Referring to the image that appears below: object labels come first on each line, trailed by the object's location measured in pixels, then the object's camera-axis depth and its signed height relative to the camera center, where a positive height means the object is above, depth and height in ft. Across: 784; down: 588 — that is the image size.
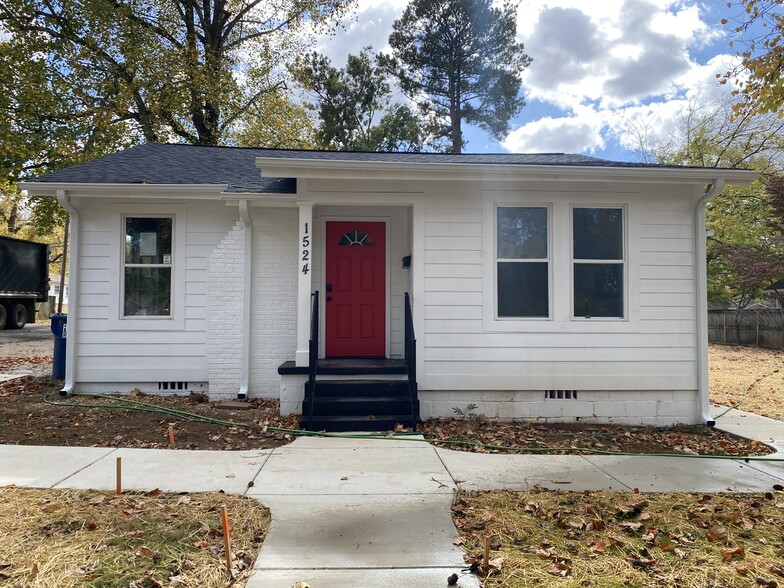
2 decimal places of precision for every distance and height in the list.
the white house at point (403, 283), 21.84 +1.38
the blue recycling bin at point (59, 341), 26.53 -1.65
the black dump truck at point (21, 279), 62.44 +3.94
